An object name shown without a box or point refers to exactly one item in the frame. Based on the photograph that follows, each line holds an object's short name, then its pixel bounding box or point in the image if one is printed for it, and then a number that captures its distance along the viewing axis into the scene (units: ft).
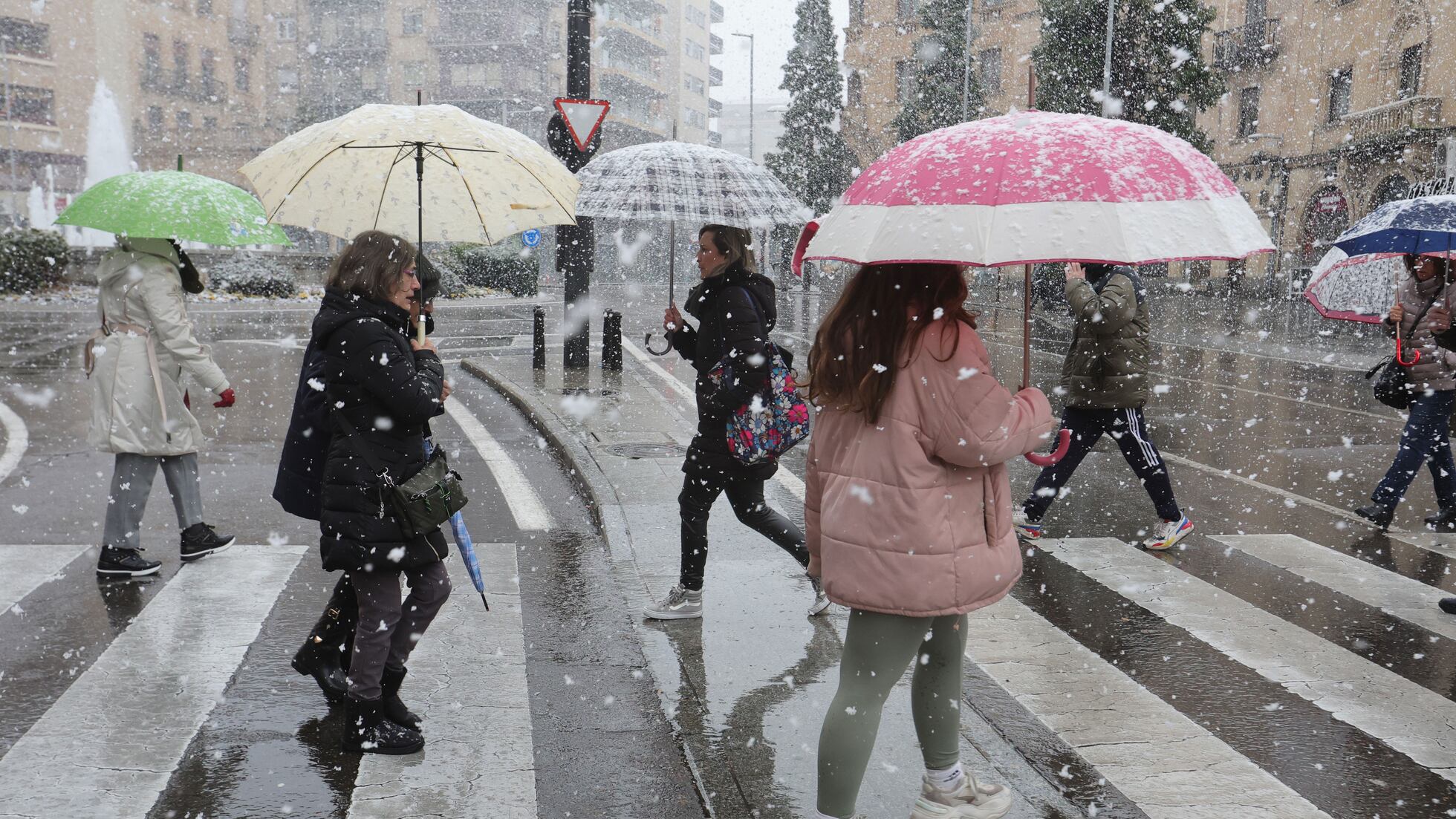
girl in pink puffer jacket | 9.72
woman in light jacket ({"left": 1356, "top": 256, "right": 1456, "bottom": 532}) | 22.58
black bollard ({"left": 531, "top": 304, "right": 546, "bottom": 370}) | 47.91
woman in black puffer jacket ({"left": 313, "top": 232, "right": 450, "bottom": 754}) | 11.93
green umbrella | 16.85
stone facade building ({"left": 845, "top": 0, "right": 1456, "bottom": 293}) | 104.22
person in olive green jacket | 21.52
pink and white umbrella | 9.11
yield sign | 42.16
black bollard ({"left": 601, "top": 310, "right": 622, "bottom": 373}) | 46.09
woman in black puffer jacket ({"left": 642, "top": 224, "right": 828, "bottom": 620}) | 15.87
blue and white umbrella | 18.99
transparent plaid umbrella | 19.45
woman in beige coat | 19.04
